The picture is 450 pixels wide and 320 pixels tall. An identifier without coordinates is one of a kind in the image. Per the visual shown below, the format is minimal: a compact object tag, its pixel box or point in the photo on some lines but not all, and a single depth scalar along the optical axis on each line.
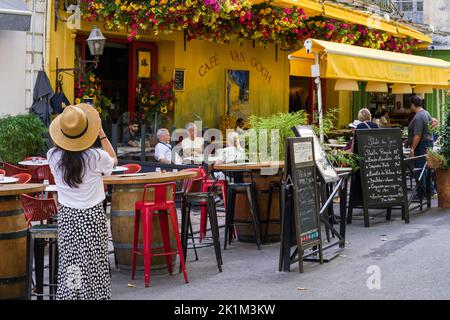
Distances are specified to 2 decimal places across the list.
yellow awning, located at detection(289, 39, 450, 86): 12.80
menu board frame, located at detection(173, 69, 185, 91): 16.58
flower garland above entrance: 13.42
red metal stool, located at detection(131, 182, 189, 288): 7.83
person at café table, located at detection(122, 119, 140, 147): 13.88
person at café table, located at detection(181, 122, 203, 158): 13.79
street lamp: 13.19
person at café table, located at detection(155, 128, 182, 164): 13.31
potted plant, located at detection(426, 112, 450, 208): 13.33
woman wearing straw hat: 6.33
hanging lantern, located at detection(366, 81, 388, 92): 18.15
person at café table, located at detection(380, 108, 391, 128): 21.90
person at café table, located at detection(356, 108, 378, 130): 13.95
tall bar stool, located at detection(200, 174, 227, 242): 10.42
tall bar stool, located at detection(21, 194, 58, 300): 6.59
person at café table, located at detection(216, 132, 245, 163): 10.41
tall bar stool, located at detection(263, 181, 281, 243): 10.05
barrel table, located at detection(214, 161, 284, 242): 10.05
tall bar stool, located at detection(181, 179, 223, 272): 8.52
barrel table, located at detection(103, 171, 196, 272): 8.06
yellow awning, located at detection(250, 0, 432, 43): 15.44
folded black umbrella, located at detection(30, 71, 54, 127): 13.47
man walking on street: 14.25
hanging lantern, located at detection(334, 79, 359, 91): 16.64
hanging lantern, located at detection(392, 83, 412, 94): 19.12
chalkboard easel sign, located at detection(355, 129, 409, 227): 11.74
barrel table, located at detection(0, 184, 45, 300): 6.68
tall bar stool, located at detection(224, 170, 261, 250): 9.78
